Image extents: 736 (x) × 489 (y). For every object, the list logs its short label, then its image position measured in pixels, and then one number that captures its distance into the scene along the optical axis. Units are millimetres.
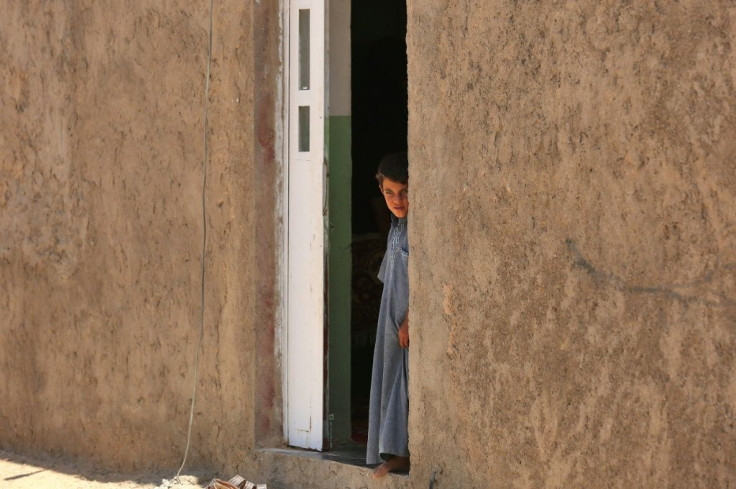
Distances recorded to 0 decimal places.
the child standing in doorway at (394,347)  9591
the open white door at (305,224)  10354
